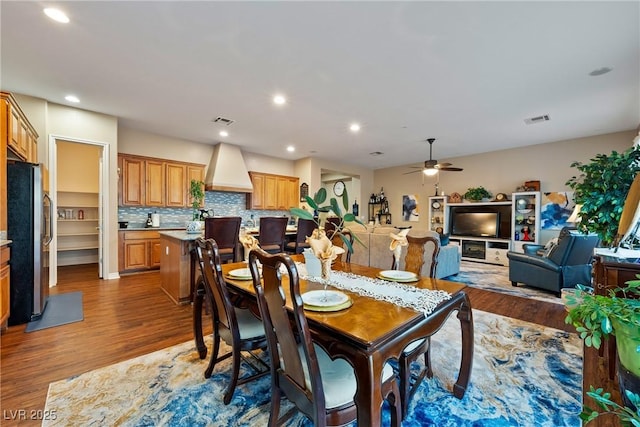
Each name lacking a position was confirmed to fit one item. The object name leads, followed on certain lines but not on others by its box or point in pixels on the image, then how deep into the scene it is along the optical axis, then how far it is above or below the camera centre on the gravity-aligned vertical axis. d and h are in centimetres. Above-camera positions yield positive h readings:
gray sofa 474 -84
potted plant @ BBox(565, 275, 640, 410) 79 -33
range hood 598 +83
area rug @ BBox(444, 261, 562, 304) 399 -127
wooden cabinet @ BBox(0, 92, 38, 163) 258 +81
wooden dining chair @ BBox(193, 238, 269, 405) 159 -78
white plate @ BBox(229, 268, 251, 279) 185 -48
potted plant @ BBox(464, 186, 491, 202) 666 +41
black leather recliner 386 -78
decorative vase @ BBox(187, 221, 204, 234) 389 -30
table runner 138 -49
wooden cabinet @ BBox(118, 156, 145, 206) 502 +48
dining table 100 -53
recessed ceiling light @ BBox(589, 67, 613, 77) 287 +153
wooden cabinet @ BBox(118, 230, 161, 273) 483 -83
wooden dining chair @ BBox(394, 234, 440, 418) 158 -86
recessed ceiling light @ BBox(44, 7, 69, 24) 214 +156
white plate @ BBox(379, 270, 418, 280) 189 -48
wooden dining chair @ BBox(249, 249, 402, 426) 105 -76
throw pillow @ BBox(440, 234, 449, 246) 521 -59
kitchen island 330 -76
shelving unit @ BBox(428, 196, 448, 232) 746 -7
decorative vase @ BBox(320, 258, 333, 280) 148 -33
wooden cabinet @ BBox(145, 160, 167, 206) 531 +48
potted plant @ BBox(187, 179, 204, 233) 391 -18
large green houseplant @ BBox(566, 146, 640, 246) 205 +17
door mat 277 -123
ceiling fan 536 +87
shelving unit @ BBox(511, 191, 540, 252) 596 -19
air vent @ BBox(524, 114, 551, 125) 429 +150
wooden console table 152 -79
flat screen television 657 -35
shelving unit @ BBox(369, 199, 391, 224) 875 -10
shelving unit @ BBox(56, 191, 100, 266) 579 -51
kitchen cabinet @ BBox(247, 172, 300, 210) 689 +43
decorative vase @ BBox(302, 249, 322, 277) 176 -36
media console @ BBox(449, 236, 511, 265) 629 -95
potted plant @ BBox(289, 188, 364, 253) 145 +0
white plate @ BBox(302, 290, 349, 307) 132 -48
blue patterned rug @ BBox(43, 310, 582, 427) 155 -123
